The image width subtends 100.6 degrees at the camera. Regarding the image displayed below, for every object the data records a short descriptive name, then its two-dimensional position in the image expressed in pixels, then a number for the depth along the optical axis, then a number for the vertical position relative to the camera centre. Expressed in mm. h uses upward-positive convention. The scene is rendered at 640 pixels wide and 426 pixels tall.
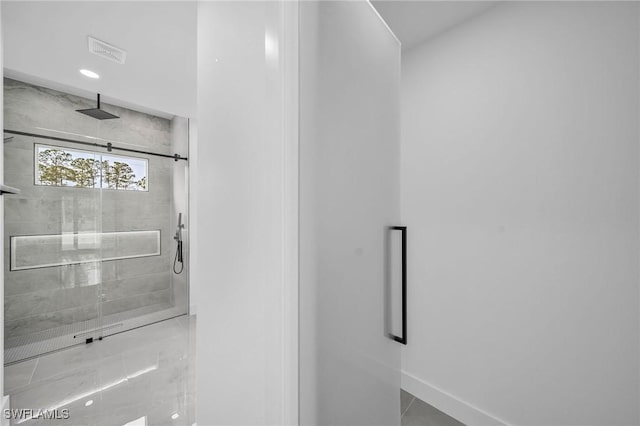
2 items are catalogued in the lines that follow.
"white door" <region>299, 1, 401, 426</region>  809 +12
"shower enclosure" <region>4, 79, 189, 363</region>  2486 -111
